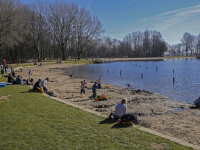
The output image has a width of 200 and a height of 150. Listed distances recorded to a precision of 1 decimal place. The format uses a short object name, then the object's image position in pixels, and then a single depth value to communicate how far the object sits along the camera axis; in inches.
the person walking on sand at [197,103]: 570.2
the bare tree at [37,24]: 2679.6
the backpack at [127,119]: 328.8
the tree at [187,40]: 6141.7
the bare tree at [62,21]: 2891.2
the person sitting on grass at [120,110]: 355.1
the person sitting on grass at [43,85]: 657.6
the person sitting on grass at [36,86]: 645.2
